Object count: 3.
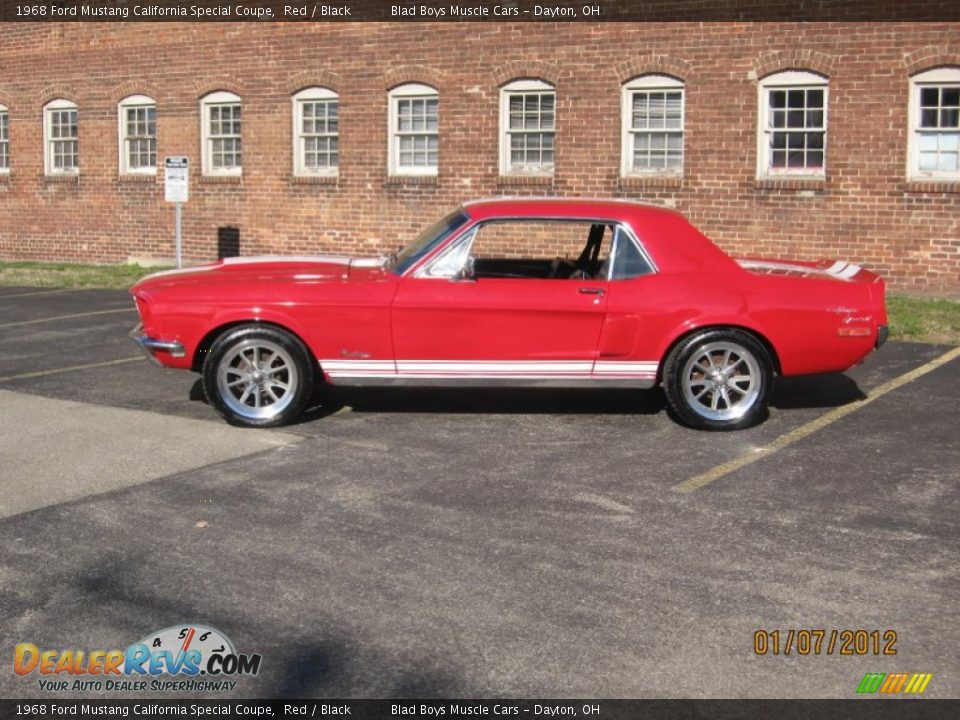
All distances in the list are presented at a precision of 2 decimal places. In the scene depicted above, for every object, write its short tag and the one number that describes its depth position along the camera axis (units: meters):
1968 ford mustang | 8.22
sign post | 17.61
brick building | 16.73
